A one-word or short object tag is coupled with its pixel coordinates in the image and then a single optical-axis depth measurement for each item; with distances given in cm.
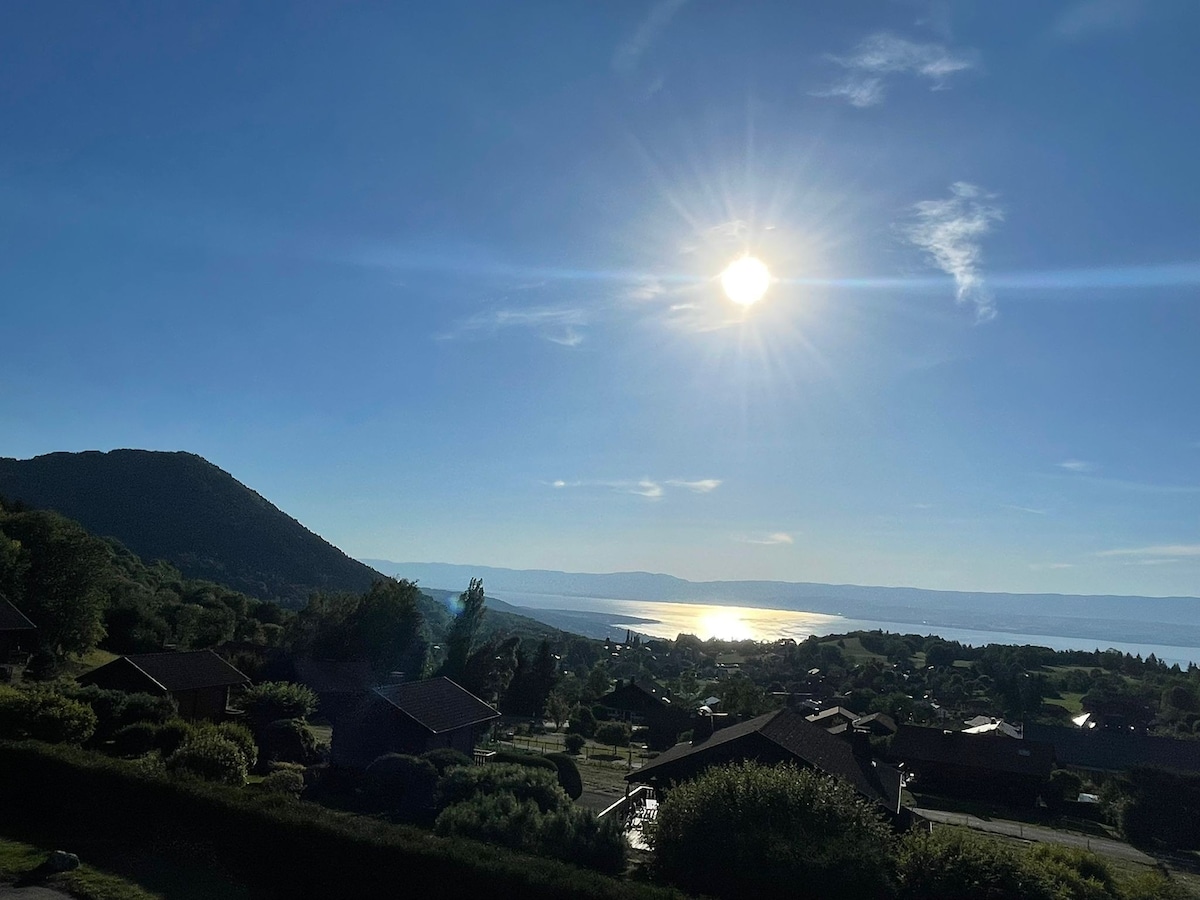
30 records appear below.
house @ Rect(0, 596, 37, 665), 4191
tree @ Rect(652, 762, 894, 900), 1858
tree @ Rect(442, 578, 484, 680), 7962
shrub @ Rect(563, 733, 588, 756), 6205
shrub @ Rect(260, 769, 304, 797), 2805
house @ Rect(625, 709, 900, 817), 3103
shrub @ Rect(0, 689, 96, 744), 2480
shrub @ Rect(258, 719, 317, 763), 3500
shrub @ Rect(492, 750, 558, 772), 3619
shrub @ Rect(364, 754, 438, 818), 2950
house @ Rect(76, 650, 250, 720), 3978
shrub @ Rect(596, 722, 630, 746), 6744
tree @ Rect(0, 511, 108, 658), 5500
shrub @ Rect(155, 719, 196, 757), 3095
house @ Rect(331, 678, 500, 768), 3553
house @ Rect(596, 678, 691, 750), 7062
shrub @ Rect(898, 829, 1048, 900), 1836
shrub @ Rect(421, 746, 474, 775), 3203
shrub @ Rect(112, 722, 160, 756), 3125
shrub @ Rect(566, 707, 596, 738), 7262
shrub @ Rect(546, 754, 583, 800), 3644
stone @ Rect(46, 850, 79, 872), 1590
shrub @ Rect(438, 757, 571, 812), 2505
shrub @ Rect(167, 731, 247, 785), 2367
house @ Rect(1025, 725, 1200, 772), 7012
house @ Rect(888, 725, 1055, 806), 5684
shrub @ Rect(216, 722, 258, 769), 2920
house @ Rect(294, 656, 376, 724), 5178
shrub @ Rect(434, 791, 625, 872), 2028
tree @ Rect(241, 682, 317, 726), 3925
